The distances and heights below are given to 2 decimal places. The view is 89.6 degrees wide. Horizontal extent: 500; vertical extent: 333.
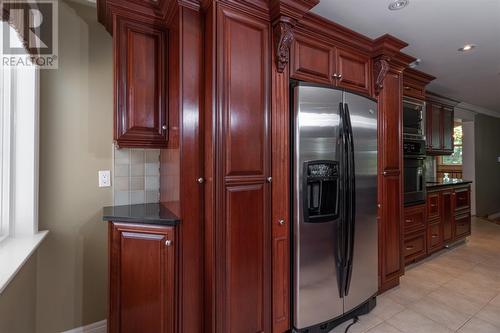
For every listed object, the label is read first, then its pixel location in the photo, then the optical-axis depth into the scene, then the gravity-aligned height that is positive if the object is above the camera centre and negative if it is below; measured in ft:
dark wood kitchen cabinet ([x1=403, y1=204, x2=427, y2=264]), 9.93 -2.73
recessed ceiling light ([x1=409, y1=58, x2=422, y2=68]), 9.35 +3.96
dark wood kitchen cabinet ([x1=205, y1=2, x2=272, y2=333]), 4.92 -0.04
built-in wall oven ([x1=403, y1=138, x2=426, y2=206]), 9.93 -0.18
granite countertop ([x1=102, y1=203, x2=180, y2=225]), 5.02 -1.00
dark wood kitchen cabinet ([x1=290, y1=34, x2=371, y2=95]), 6.18 +2.76
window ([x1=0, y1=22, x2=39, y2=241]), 5.10 +0.37
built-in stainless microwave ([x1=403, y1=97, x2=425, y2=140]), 10.06 +1.99
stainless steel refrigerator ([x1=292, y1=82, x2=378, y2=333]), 5.79 -0.94
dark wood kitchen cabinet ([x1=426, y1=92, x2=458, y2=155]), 13.28 +2.34
